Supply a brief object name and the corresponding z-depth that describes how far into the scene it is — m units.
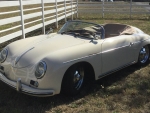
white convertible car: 2.54
